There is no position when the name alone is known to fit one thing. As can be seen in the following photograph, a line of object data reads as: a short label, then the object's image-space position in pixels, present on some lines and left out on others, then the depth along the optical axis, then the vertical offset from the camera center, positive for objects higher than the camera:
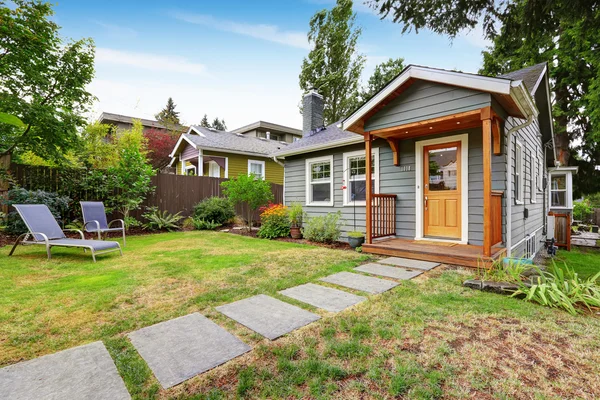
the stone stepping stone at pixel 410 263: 4.31 -1.05
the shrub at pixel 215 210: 9.75 -0.33
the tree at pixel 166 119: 20.91 +6.46
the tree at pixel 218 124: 44.22 +12.48
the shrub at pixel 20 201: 6.46 +0.01
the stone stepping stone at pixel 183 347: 1.70 -1.05
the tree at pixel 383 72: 20.14 +9.54
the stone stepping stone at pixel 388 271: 3.82 -1.06
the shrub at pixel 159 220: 8.73 -0.61
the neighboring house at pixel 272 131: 21.03 +5.59
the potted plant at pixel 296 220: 7.68 -0.56
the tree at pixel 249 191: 8.42 +0.31
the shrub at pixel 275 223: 7.87 -0.66
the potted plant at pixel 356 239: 5.97 -0.85
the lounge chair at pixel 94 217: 5.89 -0.35
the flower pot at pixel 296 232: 7.66 -0.89
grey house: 4.43 +0.74
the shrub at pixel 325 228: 6.80 -0.71
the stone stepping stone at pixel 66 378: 1.48 -1.04
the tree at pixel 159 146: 17.89 +3.60
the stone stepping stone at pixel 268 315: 2.25 -1.05
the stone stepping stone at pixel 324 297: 2.78 -1.06
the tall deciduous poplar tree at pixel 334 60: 17.81 +9.42
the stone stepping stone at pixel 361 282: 3.31 -1.06
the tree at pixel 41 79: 6.48 +3.25
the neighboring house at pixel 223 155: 12.73 +2.26
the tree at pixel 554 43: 3.77 +2.75
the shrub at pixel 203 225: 9.38 -0.84
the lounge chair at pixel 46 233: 4.50 -0.55
